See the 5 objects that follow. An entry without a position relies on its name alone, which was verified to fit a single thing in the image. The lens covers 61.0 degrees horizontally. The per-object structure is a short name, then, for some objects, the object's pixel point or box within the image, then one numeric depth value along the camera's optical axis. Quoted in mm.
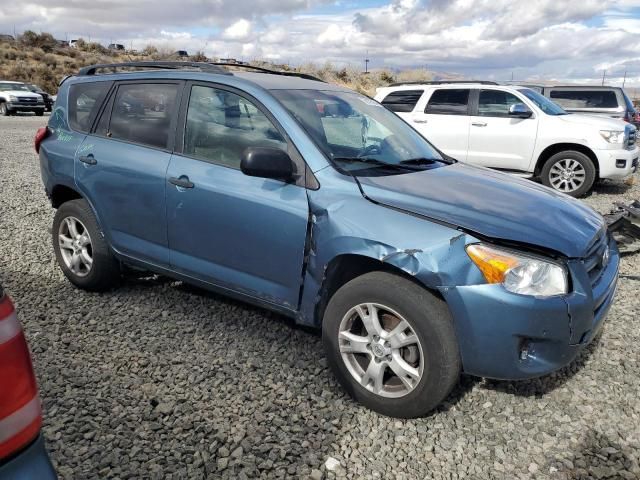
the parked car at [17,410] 1324
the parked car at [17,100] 25250
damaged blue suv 2633
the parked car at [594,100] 13383
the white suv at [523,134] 8742
